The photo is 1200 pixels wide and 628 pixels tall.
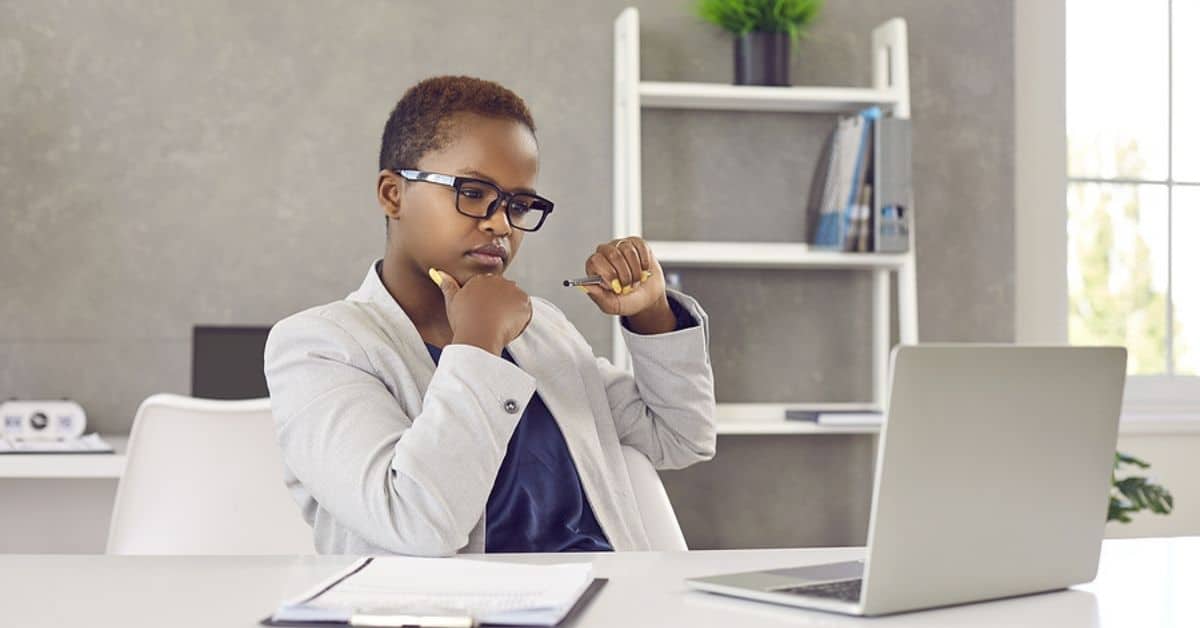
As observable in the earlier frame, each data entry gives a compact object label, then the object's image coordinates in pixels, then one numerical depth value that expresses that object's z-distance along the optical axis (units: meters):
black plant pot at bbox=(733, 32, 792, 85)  3.28
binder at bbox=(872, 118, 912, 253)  3.15
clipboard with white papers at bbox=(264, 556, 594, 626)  0.87
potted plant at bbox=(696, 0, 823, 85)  3.27
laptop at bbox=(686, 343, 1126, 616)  0.89
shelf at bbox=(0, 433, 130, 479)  2.71
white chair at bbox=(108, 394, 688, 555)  1.78
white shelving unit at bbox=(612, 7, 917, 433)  3.18
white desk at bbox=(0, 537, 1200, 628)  0.92
